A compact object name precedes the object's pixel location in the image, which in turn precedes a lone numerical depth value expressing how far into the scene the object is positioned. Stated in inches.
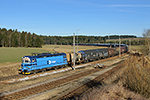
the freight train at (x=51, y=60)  975.6
